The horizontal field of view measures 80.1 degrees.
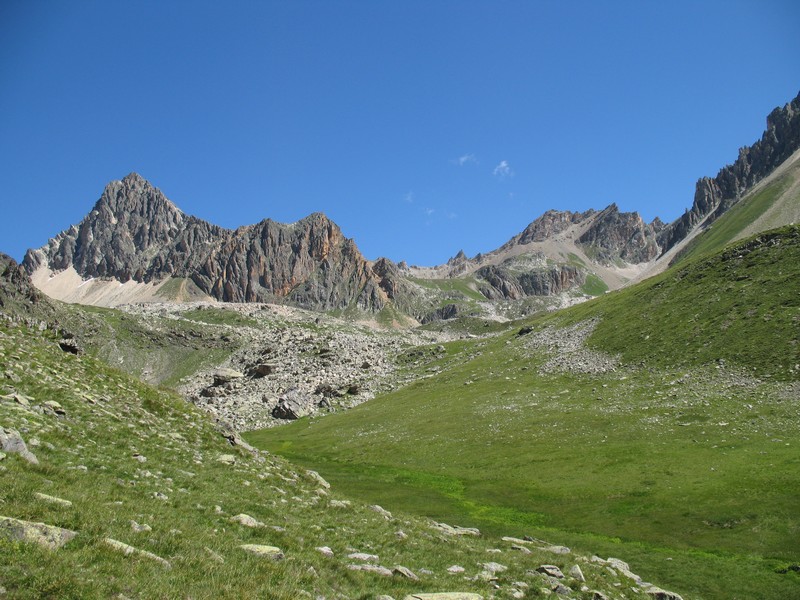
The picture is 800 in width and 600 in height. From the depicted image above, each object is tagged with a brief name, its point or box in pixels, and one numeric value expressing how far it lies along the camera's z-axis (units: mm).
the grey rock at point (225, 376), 140750
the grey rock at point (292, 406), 107438
